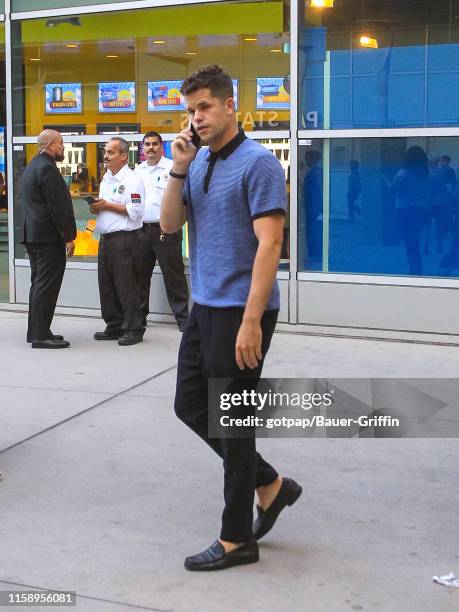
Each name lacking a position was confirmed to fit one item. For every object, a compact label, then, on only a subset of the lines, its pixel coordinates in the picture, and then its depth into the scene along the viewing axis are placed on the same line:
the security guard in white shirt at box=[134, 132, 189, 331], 9.38
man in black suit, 8.66
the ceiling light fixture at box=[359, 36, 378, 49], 9.25
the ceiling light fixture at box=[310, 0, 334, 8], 9.46
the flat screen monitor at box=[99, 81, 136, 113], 10.63
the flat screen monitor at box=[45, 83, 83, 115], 10.95
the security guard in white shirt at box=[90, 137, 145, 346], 9.03
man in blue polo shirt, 3.98
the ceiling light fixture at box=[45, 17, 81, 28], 10.87
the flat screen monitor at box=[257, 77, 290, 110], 9.74
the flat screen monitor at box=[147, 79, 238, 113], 10.38
